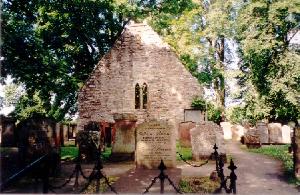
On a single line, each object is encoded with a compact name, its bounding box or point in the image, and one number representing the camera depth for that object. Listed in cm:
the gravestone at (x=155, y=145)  1154
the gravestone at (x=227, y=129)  2492
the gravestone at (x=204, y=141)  1380
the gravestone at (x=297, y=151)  1015
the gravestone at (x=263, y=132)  2088
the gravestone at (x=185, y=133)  1930
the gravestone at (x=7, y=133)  1828
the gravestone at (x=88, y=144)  1348
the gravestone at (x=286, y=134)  2142
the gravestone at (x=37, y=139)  1058
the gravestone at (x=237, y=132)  2409
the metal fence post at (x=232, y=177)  708
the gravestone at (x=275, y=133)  2109
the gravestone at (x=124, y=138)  1398
